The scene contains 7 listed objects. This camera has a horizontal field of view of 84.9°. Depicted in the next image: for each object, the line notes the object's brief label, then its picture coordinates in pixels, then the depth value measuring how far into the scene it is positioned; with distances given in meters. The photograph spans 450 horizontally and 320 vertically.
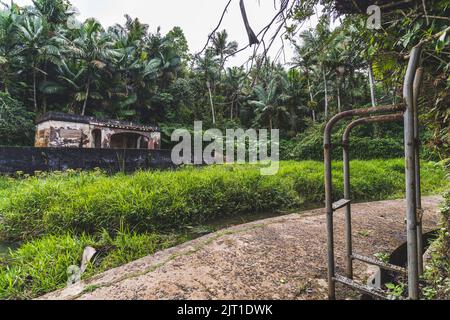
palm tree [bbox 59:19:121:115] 14.73
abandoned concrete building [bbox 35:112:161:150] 9.99
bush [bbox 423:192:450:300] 1.49
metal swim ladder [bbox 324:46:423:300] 1.07
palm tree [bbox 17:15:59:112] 13.30
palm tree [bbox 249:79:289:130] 19.17
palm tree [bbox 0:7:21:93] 12.95
